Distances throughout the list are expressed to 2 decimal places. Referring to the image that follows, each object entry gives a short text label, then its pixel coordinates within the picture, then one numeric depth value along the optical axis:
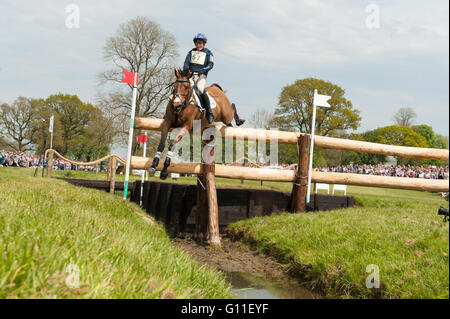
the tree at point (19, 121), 49.03
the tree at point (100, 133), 35.38
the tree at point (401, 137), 47.91
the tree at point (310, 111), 44.88
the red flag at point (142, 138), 13.37
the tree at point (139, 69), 31.55
